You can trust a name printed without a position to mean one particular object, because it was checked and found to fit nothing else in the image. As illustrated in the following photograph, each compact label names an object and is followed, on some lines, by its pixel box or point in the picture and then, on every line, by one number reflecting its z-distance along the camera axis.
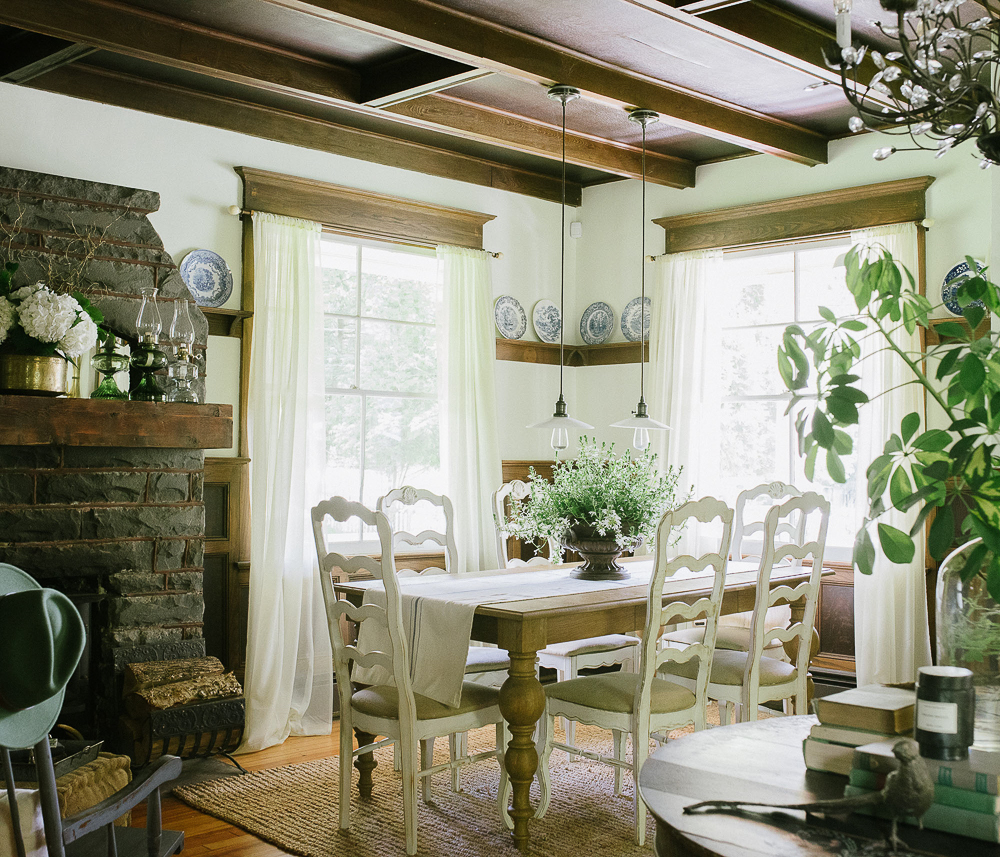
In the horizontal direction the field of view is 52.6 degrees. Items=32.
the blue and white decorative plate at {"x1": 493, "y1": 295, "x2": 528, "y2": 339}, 6.09
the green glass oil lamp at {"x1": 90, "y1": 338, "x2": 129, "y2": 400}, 3.97
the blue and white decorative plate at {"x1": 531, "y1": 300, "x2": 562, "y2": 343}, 6.32
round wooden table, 1.29
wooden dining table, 3.29
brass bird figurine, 1.30
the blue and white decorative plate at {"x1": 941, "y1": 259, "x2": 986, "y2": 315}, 4.77
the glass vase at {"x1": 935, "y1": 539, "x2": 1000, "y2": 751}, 1.47
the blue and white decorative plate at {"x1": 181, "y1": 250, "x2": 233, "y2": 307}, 4.69
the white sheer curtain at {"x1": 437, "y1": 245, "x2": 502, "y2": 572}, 5.67
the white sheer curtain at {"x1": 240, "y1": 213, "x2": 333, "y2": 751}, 4.75
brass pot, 3.67
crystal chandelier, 1.63
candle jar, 1.45
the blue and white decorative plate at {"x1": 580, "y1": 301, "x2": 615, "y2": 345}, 6.35
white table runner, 3.37
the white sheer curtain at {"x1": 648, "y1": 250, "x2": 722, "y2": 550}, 5.70
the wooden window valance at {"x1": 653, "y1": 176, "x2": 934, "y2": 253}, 5.04
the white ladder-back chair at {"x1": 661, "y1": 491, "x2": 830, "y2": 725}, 3.68
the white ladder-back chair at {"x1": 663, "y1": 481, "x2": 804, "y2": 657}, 4.33
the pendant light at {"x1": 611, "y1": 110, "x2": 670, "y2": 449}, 4.29
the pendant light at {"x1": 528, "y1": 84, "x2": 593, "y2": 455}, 4.04
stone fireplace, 3.78
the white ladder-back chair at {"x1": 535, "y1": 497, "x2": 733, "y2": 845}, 3.34
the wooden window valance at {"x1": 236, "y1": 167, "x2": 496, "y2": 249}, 4.96
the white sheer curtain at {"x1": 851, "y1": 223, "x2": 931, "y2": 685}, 4.83
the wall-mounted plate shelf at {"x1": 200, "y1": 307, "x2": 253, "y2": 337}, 4.72
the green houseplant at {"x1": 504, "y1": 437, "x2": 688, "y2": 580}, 3.97
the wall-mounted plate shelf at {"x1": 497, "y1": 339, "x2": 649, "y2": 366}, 6.17
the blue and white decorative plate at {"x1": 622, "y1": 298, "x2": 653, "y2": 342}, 6.12
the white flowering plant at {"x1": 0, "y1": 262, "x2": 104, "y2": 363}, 3.62
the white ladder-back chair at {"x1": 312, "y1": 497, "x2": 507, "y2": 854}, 3.26
